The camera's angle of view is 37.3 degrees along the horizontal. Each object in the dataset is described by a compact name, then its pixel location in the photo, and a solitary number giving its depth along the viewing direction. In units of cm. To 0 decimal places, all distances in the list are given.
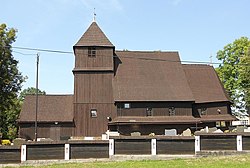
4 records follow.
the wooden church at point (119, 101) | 3956
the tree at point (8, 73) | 4128
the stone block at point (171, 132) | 3608
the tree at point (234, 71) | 5250
